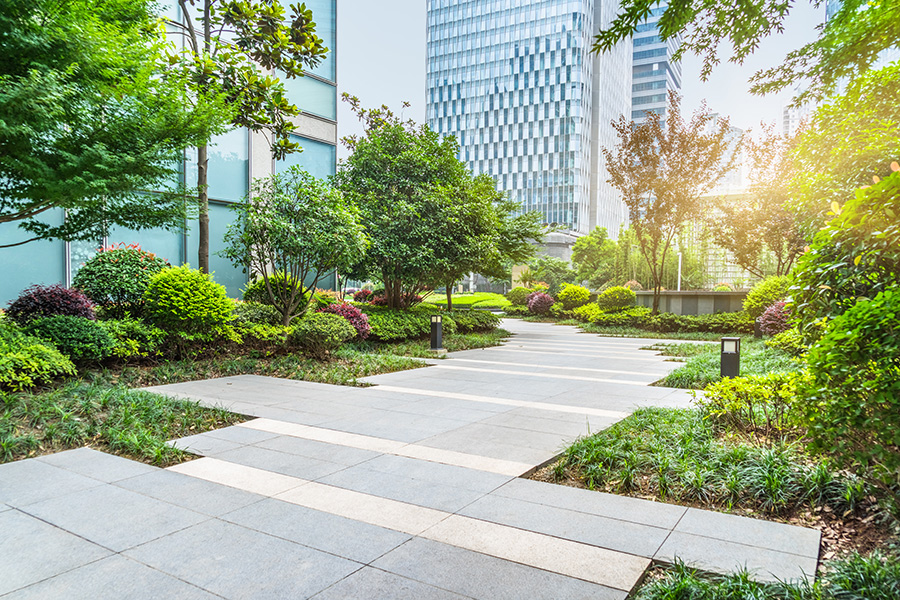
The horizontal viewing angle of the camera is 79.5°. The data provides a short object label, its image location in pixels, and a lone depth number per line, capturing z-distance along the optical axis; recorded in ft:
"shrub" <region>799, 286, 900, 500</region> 8.16
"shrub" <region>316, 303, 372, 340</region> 39.60
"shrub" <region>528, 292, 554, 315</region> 94.58
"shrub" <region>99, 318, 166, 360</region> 26.32
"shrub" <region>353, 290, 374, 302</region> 72.45
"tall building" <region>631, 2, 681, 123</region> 348.24
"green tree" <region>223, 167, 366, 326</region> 34.50
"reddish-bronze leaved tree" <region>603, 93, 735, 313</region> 62.80
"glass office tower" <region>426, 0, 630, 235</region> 291.58
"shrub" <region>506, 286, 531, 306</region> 112.78
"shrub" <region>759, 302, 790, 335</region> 45.37
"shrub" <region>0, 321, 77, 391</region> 19.81
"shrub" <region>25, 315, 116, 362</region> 24.02
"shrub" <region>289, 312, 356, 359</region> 32.11
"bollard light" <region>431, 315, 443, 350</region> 41.22
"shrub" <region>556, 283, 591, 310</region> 90.68
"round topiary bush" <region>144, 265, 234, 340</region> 28.53
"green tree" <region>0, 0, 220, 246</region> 19.06
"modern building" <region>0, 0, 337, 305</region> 34.73
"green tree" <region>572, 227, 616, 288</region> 142.10
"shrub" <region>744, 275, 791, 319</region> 53.61
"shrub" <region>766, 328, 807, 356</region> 29.69
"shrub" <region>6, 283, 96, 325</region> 26.35
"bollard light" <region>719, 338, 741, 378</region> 25.57
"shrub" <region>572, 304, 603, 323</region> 77.20
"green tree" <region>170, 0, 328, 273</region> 35.01
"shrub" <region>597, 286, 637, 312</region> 75.97
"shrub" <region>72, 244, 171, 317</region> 29.81
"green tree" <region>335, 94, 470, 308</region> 44.70
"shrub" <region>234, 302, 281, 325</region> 34.83
